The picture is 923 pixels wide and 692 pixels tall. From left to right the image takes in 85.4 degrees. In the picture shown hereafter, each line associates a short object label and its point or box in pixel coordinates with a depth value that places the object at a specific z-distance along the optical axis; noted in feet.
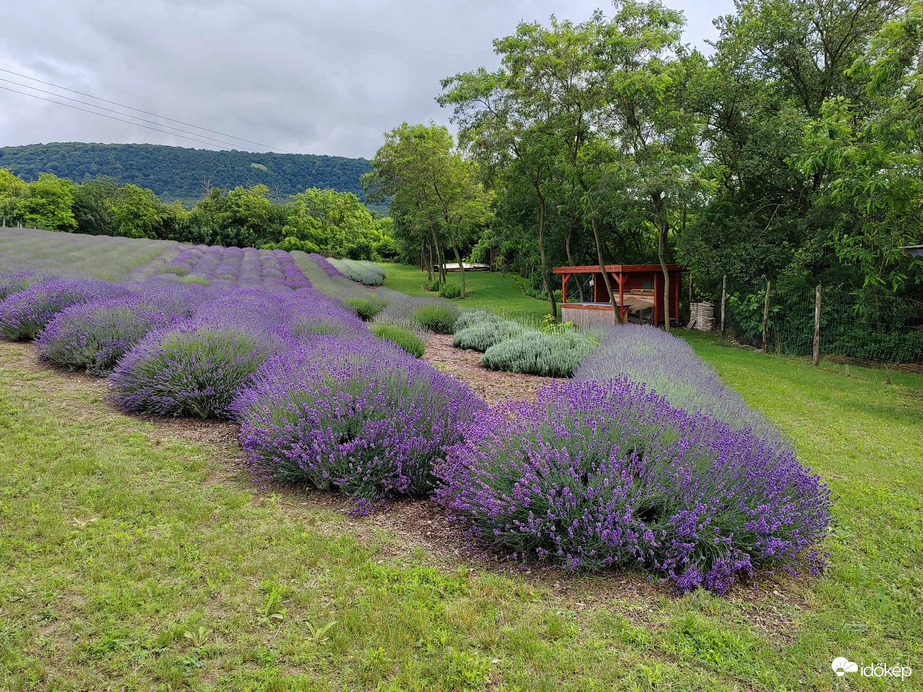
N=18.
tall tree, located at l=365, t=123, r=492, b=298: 76.48
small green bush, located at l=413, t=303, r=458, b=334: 40.04
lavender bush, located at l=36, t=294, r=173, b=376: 19.15
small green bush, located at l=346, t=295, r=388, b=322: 40.65
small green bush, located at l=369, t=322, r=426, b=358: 25.40
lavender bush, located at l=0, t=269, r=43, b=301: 26.50
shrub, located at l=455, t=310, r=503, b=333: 38.96
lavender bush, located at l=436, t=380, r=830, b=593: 8.38
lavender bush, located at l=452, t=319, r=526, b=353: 32.24
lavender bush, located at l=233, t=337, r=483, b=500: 11.23
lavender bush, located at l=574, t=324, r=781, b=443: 13.29
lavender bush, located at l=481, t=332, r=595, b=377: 26.43
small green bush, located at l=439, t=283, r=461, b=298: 90.84
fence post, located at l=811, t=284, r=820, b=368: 36.87
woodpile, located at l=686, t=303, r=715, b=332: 56.98
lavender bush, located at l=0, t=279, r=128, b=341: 22.82
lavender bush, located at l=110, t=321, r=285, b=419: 15.65
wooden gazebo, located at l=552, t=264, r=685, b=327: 53.52
